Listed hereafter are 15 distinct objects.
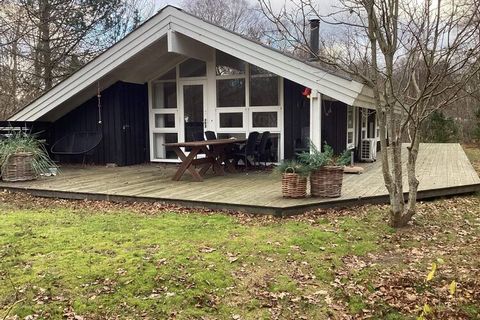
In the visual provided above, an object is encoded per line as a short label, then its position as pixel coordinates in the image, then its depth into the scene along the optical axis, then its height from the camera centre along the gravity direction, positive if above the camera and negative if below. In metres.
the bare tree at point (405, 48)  3.79 +0.85
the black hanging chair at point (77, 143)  9.57 +0.02
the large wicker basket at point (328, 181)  5.49 -0.51
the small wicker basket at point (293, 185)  5.53 -0.56
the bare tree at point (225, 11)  19.35 +5.94
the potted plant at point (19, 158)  7.19 -0.23
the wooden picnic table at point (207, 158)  6.90 -0.28
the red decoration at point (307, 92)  7.75 +0.87
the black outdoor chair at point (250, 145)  8.15 -0.08
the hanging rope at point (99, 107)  9.41 +0.81
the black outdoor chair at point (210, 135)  9.02 +0.14
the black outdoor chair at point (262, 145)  8.28 -0.07
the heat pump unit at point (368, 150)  10.58 -0.25
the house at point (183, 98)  8.01 +0.94
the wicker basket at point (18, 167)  7.24 -0.38
